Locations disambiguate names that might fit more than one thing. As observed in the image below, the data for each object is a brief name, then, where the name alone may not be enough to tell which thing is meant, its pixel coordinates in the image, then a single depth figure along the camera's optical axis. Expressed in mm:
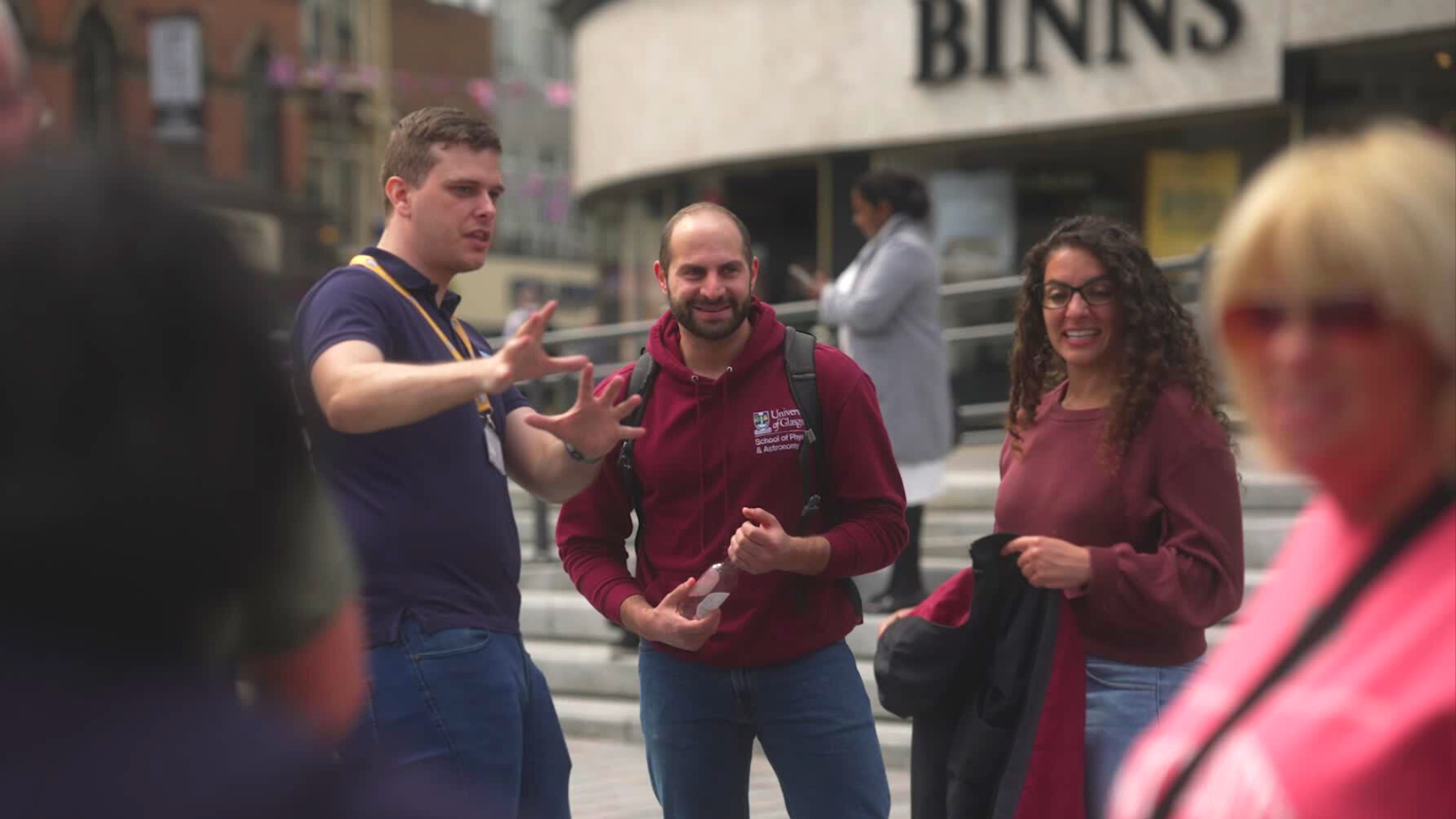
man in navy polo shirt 3195
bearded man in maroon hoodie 3742
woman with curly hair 3314
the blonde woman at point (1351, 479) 1255
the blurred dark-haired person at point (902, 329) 6758
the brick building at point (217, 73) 33281
